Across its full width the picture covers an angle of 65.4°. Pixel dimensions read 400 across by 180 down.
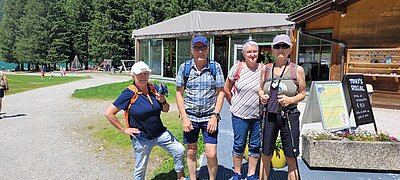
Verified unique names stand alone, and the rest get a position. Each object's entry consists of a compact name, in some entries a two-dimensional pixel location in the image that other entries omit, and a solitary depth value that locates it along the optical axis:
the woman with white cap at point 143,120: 3.15
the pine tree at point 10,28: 48.91
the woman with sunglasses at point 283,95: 2.89
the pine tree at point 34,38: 44.69
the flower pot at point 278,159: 3.92
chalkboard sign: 4.91
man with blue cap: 3.08
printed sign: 4.66
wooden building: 8.71
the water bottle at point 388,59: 8.62
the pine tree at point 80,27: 47.22
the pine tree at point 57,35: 44.72
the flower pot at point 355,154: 3.82
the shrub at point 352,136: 3.96
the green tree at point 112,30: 41.28
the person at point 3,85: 7.88
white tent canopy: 13.00
